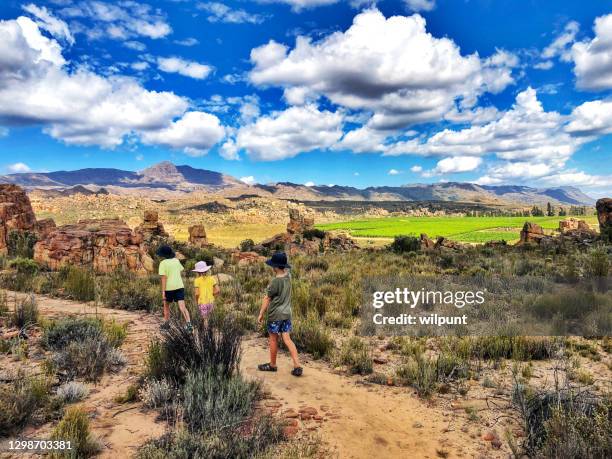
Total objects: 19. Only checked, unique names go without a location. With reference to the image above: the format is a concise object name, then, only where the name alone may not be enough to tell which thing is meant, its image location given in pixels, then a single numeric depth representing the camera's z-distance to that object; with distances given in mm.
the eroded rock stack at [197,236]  32853
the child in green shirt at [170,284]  8742
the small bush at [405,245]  28619
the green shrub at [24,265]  15828
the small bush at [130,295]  11562
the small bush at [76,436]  3881
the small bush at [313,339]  7773
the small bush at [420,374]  5903
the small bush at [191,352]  5598
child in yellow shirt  7867
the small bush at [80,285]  12481
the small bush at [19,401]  4316
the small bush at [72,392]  5180
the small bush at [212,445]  3871
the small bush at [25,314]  8492
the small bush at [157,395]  5099
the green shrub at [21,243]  20098
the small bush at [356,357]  6834
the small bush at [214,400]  4516
